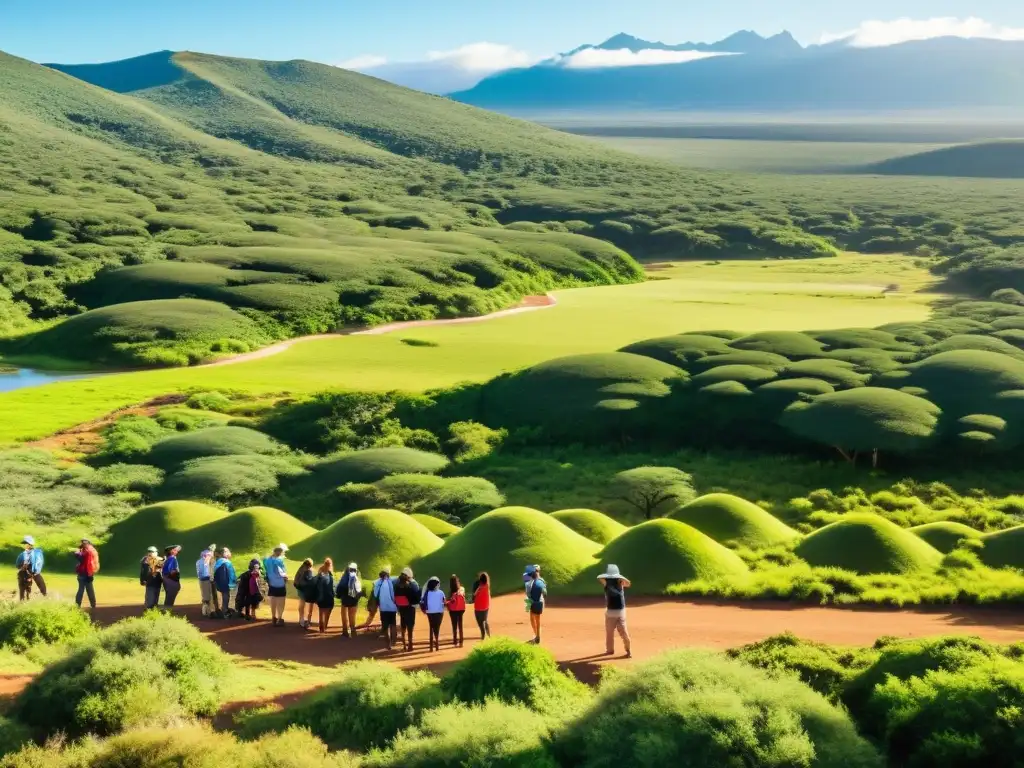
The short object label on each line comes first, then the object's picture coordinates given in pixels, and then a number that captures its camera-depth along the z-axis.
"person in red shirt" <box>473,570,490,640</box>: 25.50
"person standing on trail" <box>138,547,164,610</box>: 27.44
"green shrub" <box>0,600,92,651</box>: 24.36
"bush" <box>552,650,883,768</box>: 16.39
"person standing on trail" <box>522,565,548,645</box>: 24.73
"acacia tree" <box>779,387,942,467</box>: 49.00
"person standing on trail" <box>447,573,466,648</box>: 25.11
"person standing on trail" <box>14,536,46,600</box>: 27.92
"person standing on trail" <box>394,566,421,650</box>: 25.00
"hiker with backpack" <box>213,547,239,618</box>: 27.30
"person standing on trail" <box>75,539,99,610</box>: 27.75
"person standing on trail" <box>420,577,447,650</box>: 24.92
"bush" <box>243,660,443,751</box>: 19.55
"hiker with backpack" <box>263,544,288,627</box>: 26.47
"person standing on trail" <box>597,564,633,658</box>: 23.80
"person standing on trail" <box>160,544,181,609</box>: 27.62
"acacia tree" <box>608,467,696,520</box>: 43.97
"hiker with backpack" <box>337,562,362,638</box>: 25.81
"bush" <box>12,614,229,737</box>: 19.56
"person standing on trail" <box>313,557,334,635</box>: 26.22
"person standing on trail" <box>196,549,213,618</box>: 27.47
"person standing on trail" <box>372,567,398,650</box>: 25.25
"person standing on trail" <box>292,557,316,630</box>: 26.34
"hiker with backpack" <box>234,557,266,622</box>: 27.59
